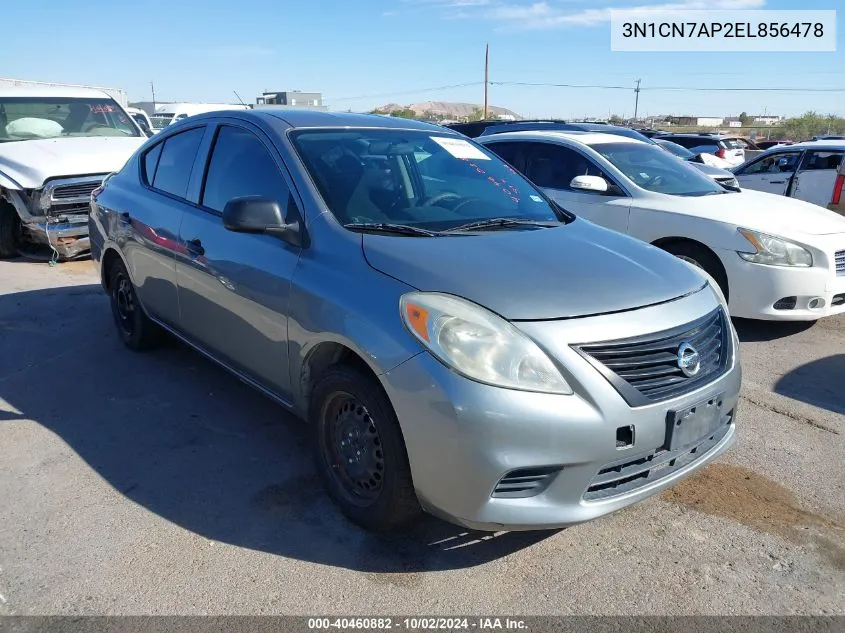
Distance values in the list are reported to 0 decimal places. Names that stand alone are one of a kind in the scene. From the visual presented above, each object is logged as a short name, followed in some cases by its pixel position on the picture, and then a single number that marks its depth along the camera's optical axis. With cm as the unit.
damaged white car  792
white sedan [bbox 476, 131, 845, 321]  536
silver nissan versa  243
